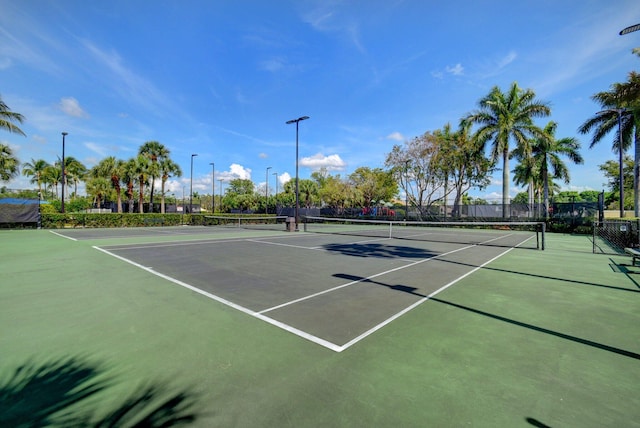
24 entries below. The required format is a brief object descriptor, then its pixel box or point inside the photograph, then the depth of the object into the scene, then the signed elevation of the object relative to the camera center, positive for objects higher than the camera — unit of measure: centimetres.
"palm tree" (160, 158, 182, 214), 4338 +610
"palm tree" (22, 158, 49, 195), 5950 +800
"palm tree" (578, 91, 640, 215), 2150 +715
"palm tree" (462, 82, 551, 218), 2917 +920
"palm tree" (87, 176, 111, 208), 4624 +386
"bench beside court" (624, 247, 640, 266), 863 -119
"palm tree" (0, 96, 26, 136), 2145 +667
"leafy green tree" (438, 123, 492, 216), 3438 +588
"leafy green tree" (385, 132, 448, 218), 3591 +556
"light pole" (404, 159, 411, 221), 3655 +423
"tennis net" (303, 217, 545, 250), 1662 -172
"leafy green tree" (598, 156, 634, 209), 3928 +502
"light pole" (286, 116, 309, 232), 2260 +697
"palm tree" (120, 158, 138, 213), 3984 +497
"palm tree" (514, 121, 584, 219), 3297 +639
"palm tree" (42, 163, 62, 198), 6019 +713
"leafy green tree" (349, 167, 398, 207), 5341 +447
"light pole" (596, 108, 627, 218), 2211 +583
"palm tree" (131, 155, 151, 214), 3969 +531
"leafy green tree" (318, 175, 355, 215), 5538 +344
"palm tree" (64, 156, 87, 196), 5691 +781
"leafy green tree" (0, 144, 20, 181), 2675 +427
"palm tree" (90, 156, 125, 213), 4119 +556
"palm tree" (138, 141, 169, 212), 4109 +808
